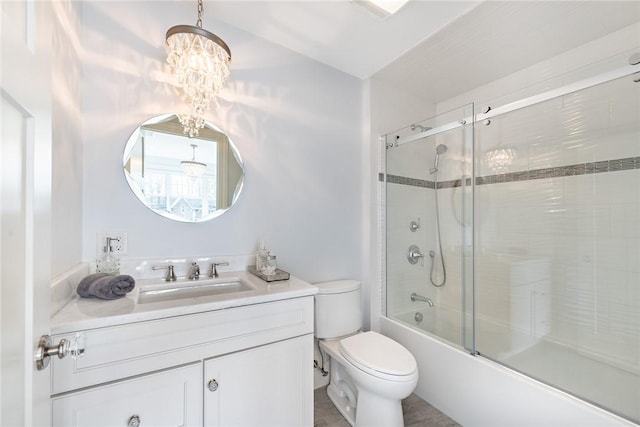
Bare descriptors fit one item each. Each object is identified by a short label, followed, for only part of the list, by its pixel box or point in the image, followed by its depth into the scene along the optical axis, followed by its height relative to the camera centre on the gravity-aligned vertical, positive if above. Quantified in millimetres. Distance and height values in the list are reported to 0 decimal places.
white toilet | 1311 -785
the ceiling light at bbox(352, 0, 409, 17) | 1360 +1086
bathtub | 1169 -895
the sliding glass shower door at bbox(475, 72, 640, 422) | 1500 -183
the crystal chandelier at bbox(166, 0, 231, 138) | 1291 +767
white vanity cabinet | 866 -594
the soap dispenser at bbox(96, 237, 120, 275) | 1219 -228
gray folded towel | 1015 -278
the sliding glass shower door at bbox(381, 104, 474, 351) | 1942 -53
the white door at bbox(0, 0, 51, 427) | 463 +18
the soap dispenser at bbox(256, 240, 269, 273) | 1498 -256
